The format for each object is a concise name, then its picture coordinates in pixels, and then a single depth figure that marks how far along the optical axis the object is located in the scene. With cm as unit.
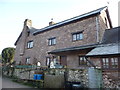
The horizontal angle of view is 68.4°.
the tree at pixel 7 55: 2310
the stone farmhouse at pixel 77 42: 877
